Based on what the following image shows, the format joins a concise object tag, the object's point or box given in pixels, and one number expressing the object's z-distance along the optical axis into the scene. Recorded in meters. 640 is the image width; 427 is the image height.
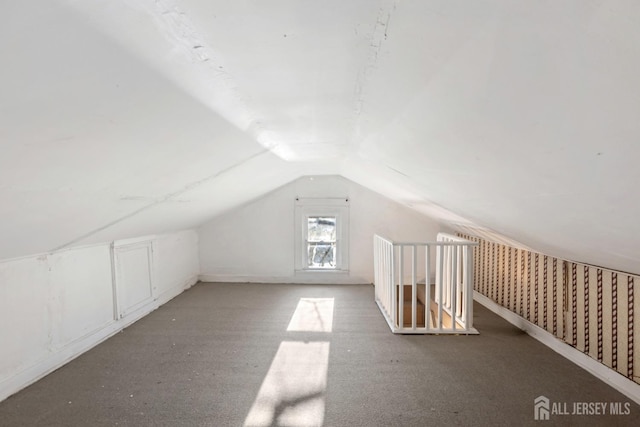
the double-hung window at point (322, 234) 5.48
